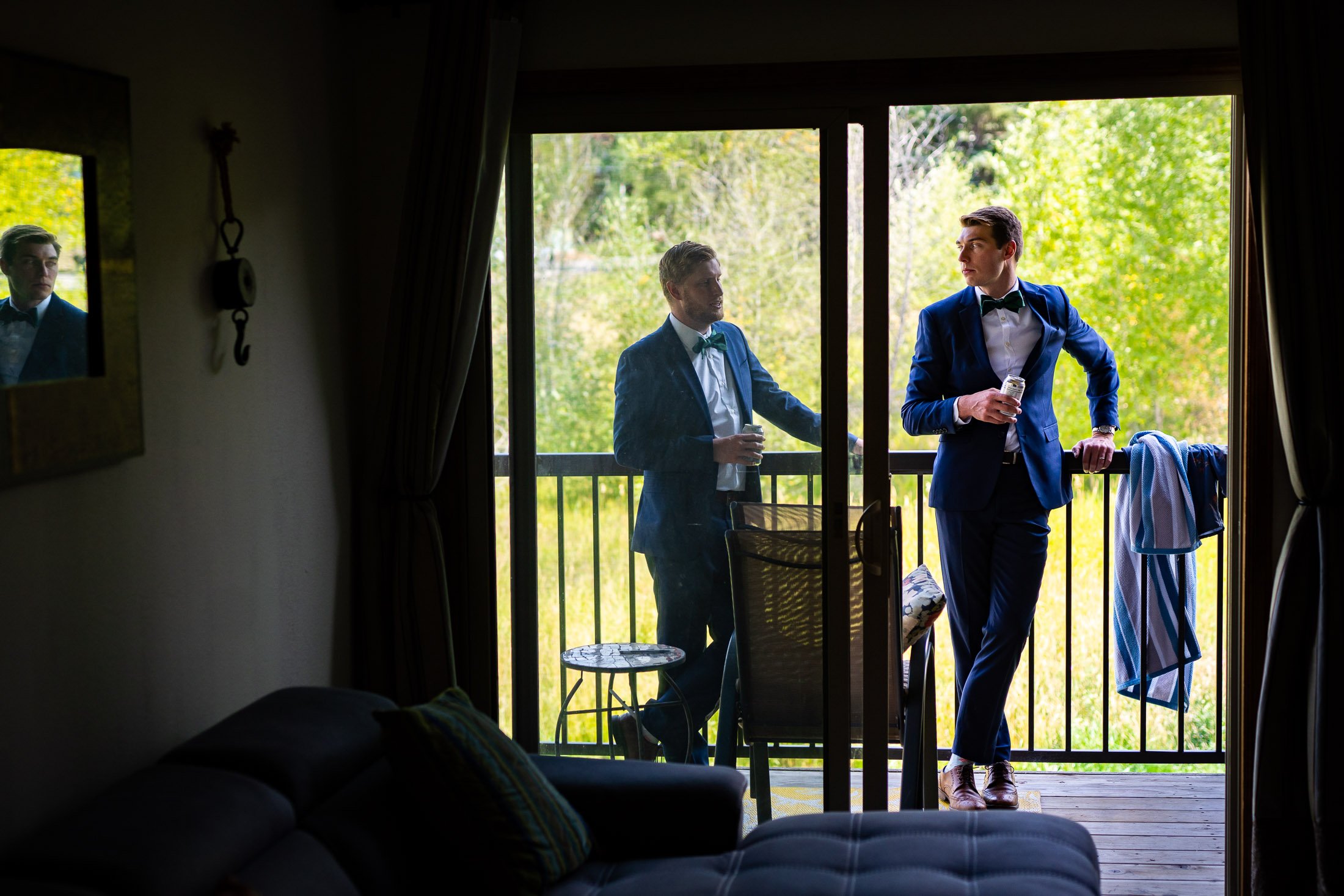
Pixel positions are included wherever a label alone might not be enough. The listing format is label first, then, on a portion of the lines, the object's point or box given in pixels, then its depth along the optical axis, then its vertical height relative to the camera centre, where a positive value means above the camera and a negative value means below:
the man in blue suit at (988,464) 3.77 -0.18
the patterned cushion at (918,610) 3.39 -0.56
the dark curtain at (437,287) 3.01 +0.31
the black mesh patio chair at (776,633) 3.18 -0.59
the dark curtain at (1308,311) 2.79 +0.22
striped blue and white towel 3.93 -0.51
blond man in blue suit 3.15 -0.10
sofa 1.70 -0.72
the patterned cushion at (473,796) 2.10 -0.66
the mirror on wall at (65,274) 1.83 +0.23
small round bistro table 3.24 -0.66
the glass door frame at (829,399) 3.07 +0.03
